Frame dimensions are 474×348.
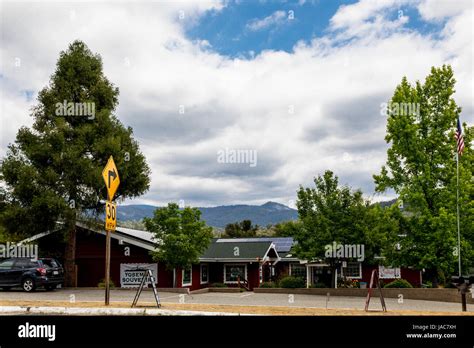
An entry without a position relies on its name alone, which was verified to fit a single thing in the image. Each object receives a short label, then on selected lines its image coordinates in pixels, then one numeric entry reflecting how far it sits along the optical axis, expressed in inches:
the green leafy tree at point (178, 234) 1233.4
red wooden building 1331.2
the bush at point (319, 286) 1340.4
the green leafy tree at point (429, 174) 1105.4
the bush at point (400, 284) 1240.8
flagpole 1015.5
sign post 673.6
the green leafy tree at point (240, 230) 3355.3
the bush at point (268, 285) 1421.1
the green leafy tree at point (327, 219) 1284.4
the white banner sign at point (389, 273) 1685.5
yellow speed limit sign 673.0
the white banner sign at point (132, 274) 1328.7
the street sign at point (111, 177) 687.7
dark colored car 971.9
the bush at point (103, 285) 1210.0
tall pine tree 1131.3
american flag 962.1
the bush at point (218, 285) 1518.2
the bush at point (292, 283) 1346.0
